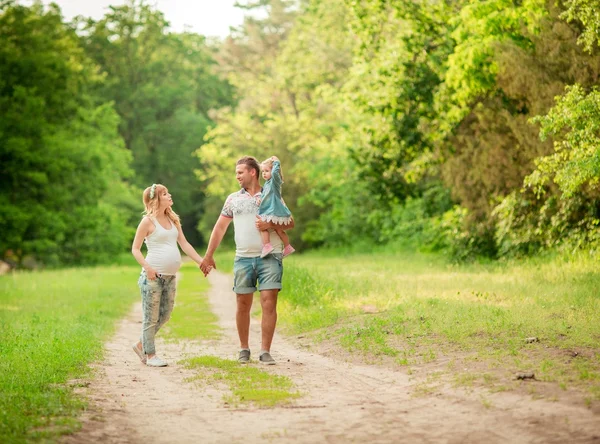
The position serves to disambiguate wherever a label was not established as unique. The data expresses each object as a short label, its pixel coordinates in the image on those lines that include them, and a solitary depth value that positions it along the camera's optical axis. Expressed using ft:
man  32.45
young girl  32.07
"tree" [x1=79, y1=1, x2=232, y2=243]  207.41
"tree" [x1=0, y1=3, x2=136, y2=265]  137.39
